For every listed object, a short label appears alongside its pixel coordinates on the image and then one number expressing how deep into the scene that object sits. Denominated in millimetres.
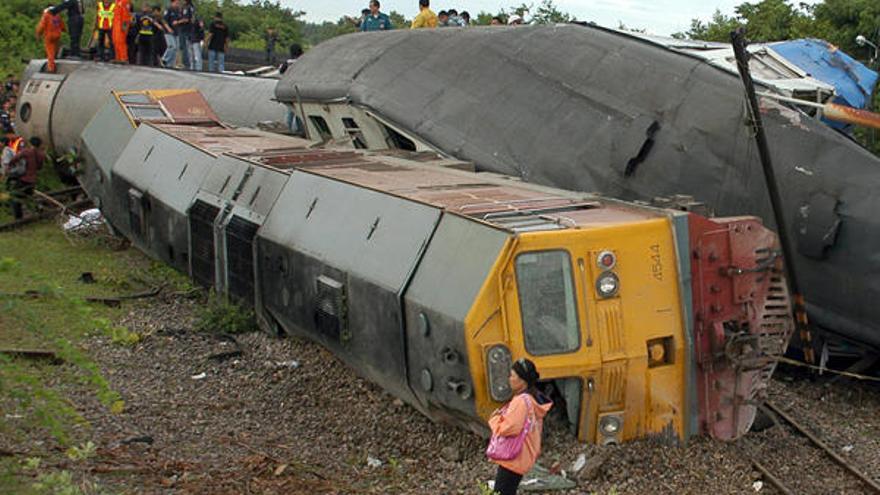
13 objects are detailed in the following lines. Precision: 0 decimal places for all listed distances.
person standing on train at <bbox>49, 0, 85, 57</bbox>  22020
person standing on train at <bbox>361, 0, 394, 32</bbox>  20469
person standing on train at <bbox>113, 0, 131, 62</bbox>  22719
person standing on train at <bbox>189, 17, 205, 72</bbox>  24422
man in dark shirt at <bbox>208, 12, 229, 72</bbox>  25391
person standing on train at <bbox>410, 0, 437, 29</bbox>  19275
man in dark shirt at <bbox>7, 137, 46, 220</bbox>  16834
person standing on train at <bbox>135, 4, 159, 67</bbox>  23375
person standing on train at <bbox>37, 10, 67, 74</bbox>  21469
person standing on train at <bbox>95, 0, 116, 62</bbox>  22594
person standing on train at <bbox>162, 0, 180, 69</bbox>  24062
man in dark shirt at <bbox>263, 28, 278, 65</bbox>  31456
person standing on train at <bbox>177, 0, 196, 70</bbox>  23923
